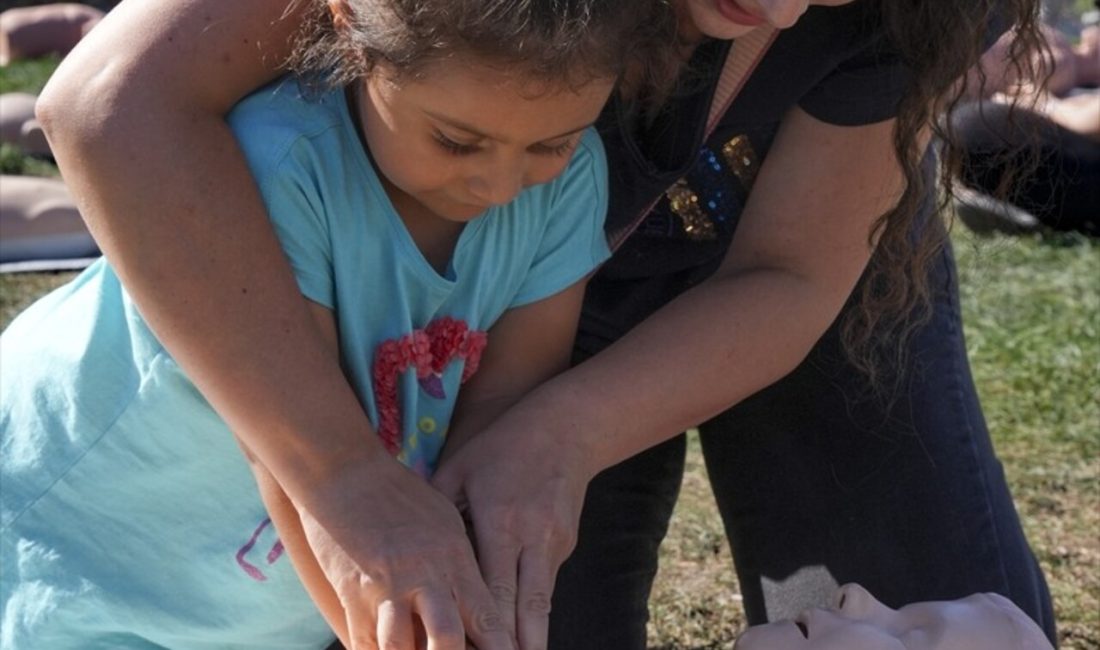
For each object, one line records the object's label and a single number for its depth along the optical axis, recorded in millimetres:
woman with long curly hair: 1574
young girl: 1533
